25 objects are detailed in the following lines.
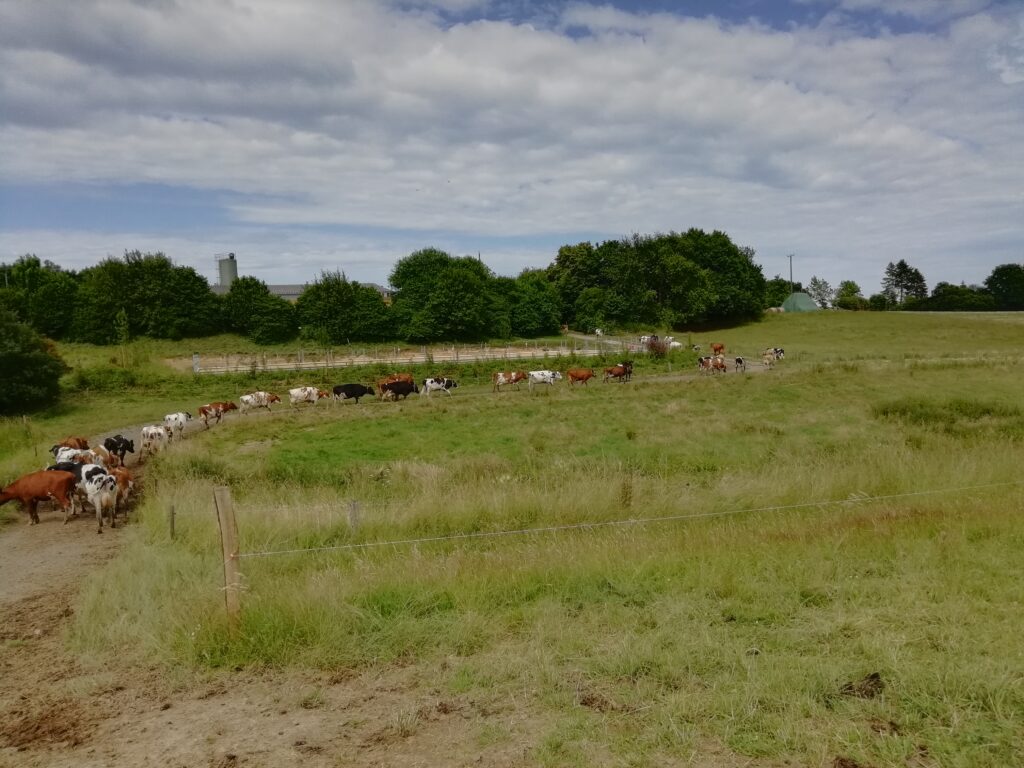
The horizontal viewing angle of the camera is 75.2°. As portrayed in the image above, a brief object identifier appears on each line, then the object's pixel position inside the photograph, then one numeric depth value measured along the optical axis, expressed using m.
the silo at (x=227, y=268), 78.94
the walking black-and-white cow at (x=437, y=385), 34.59
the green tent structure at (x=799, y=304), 96.50
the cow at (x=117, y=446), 19.12
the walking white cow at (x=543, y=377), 37.00
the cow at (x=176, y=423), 23.38
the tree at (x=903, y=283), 132.88
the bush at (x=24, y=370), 30.47
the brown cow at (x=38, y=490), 12.45
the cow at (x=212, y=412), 27.03
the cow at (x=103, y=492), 11.66
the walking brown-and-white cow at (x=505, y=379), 36.19
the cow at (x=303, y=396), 32.06
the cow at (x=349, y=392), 32.62
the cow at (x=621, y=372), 38.44
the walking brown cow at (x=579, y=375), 37.44
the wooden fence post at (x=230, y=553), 5.97
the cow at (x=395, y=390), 33.12
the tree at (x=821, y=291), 139.49
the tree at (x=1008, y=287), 112.62
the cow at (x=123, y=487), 13.12
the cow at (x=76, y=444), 17.62
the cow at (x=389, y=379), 33.39
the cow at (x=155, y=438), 20.64
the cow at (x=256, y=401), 30.74
